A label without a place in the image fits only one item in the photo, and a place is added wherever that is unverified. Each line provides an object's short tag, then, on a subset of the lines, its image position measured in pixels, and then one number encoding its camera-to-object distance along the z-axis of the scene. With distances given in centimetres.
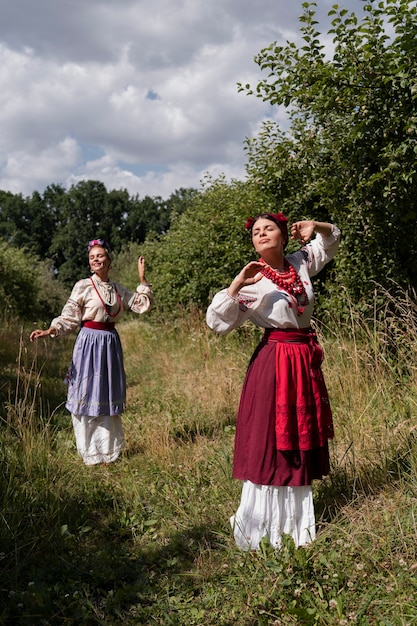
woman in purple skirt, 482
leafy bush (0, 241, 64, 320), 1669
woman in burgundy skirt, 293
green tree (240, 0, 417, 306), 432
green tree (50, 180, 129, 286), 4181
